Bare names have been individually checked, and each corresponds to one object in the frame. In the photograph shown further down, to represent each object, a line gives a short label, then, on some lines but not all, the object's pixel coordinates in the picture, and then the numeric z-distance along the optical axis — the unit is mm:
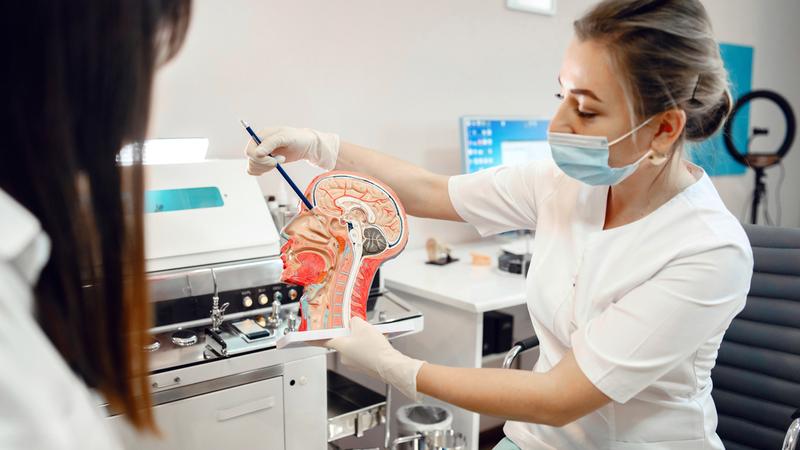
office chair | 1422
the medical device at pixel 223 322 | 1351
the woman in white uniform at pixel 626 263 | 1036
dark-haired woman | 475
